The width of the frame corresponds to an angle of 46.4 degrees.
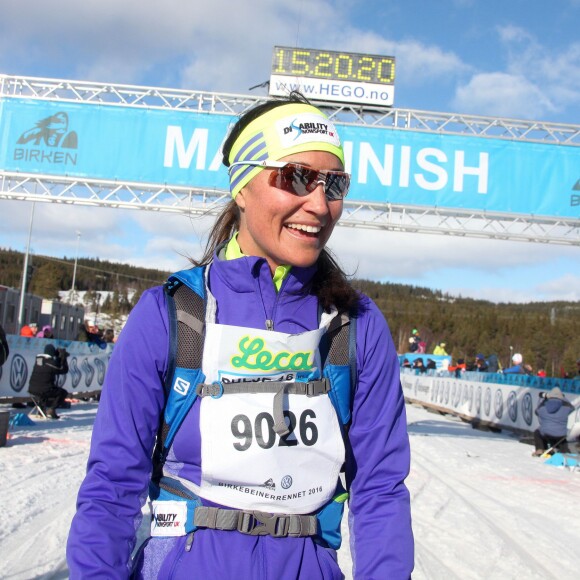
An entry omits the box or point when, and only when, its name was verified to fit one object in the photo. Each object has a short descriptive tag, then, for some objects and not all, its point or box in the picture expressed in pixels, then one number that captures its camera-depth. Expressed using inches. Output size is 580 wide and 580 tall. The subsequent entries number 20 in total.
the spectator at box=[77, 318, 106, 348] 727.1
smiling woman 57.4
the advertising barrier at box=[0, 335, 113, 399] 510.3
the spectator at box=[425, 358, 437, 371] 1165.7
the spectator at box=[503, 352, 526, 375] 669.9
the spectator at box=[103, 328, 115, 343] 826.9
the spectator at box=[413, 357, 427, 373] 1114.1
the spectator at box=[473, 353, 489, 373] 839.9
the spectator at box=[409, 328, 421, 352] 1352.1
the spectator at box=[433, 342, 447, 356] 1241.4
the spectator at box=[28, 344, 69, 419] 487.5
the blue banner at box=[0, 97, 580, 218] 441.1
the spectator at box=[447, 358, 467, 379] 891.0
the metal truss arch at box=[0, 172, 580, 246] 444.8
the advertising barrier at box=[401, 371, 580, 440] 553.1
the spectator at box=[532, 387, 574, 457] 447.5
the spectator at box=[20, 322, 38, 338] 629.6
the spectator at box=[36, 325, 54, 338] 629.0
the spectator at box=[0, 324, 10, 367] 284.7
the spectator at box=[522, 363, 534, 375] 746.2
